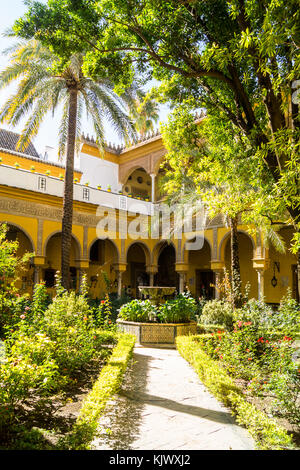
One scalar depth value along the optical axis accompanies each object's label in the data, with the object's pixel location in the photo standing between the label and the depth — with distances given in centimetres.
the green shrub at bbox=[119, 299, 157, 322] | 880
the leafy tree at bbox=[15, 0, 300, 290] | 377
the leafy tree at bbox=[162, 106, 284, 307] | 548
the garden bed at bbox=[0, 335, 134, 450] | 249
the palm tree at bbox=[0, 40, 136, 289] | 1042
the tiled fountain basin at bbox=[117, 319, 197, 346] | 845
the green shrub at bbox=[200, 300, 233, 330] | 923
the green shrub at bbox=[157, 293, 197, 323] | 866
